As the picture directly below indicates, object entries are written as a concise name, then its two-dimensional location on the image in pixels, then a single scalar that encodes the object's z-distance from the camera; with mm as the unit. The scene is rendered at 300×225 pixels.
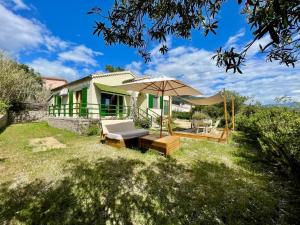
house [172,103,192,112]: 50625
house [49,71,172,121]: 15820
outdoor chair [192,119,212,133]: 13219
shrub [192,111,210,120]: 19078
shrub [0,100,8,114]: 15279
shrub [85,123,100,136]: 12095
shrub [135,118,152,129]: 16166
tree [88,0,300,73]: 2891
